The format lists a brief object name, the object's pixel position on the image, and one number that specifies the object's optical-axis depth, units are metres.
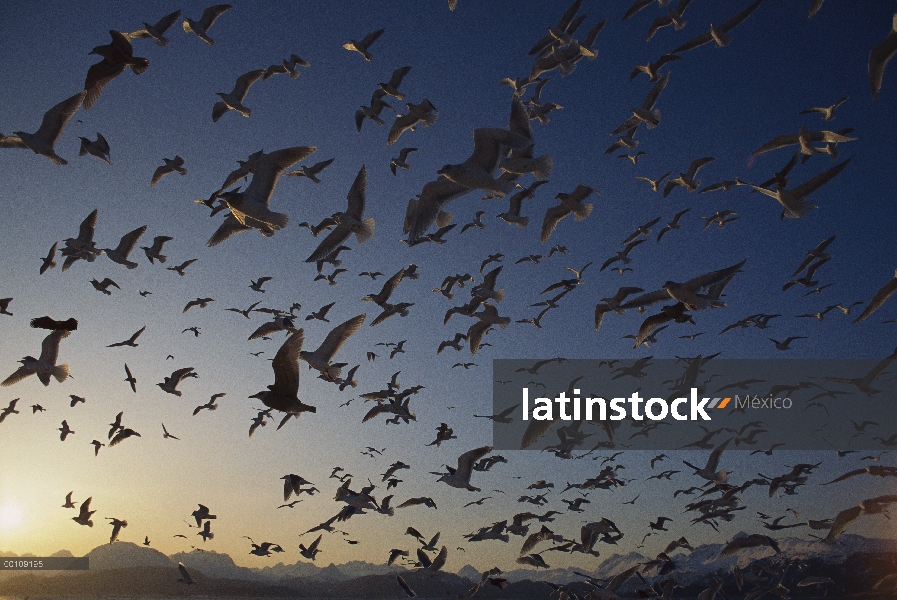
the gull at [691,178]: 18.03
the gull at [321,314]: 23.70
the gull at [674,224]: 21.09
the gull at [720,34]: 13.38
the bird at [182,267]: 20.23
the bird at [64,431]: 22.37
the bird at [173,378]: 20.00
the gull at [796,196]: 12.15
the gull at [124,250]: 16.39
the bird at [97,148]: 15.05
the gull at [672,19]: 14.72
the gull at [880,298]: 11.32
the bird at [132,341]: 19.20
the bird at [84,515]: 20.83
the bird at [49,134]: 12.38
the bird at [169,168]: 17.80
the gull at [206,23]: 15.90
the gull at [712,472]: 17.02
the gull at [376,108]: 18.05
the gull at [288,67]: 17.56
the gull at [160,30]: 14.44
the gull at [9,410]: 21.55
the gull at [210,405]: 23.91
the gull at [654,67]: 16.18
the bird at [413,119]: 16.19
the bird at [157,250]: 18.91
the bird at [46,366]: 15.52
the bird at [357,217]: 13.34
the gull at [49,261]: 17.19
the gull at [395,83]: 17.44
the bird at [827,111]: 13.89
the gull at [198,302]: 23.58
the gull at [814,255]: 18.84
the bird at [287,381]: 9.69
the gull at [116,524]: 22.28
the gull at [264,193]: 11.66
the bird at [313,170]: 16.53
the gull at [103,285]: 19.02
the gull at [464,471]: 15.36
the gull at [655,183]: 19.59
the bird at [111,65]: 10.97
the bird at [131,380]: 19.52
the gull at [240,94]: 16.62
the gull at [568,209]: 14.91
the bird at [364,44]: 17.23
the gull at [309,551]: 22.20
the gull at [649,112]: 15.71
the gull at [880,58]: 8.23
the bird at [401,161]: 18.77
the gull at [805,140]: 12.08
